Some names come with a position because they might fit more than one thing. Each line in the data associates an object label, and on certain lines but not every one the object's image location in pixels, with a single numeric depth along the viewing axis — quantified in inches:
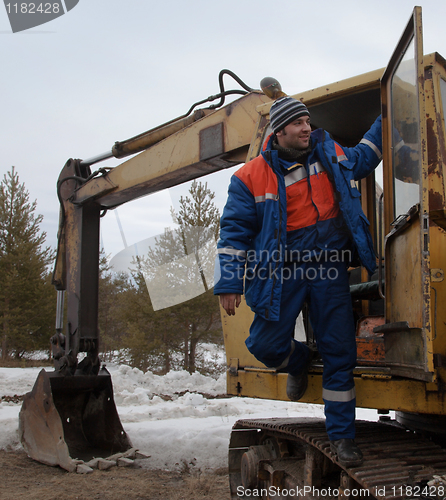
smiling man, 96.9
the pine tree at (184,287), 586.6
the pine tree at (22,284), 753.0
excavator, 83.3
